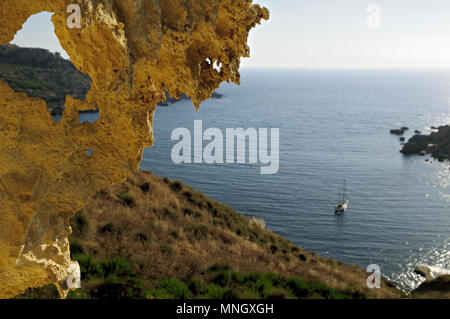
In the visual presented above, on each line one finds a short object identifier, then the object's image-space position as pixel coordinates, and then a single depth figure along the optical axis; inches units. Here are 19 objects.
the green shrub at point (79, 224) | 483.8
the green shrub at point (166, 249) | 518.6
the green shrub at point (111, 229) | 521.3
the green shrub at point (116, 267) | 386.9
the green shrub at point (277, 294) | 407.1
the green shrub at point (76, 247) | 420.3
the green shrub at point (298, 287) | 460.8
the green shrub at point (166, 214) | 706.0
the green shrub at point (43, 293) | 306.6
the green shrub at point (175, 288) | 362.6
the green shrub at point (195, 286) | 398.9
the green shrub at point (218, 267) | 494.5
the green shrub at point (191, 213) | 808.9
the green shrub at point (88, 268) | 358.0
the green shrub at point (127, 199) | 701.3
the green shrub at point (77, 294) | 287.1
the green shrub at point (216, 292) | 371.2
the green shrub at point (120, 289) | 327.3
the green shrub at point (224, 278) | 443.4
